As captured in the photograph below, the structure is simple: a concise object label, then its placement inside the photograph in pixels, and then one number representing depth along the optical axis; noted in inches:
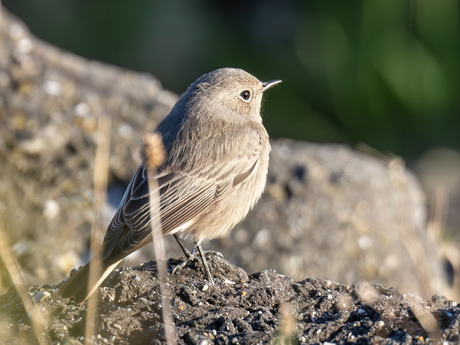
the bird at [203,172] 391.9
